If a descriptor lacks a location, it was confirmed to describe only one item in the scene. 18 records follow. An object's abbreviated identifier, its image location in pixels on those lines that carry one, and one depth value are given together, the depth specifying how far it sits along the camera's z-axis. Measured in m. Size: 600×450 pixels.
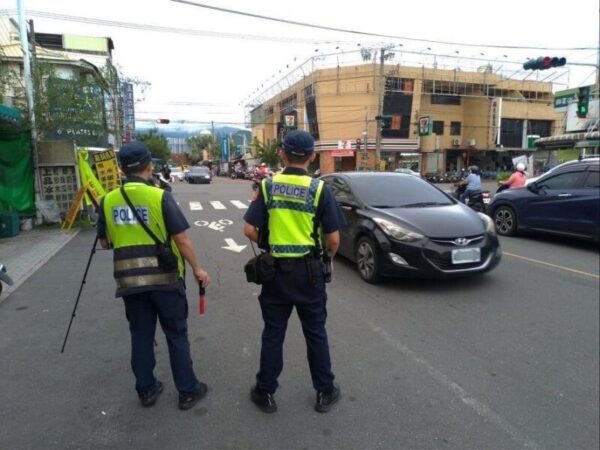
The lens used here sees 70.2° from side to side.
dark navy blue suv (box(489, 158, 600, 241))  7.61
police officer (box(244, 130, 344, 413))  2.73
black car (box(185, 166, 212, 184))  34.28
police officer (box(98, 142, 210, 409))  2.66
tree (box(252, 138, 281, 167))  54.56
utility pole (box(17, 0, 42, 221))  10.05
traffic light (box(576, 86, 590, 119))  17.66
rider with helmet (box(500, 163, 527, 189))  10.32
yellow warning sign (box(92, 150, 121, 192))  10.87
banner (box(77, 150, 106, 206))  10.23
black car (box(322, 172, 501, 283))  5.09
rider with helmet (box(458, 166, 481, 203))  11.40
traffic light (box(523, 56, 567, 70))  14.52
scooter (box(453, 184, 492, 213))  11.34
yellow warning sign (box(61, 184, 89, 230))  10.31
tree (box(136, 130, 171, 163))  61.09
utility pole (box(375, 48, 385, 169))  29.01
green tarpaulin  9.93
